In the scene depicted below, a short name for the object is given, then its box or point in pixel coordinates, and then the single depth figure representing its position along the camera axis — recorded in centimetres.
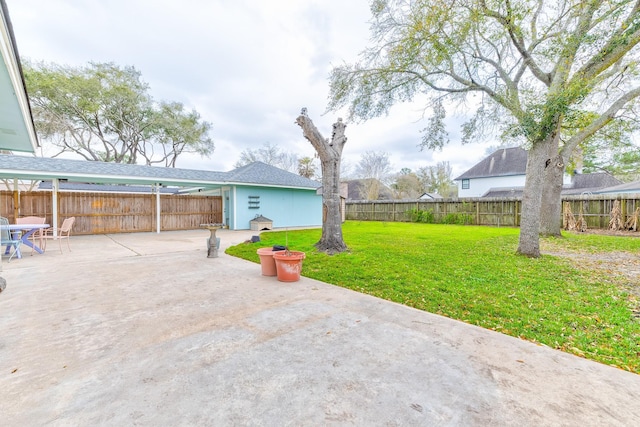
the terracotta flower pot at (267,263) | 473
